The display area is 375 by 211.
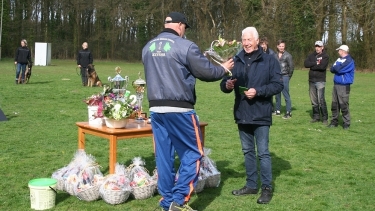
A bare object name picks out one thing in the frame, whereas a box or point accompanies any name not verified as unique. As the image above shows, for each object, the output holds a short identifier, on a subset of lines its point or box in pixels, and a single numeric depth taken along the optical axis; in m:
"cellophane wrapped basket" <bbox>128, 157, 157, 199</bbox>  5.01
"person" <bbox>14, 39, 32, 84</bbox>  18.17
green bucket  4.66
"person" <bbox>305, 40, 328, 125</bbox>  10.20
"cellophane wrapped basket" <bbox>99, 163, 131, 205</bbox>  4.82
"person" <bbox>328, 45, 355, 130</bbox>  9.42
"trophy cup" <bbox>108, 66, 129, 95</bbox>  5.66
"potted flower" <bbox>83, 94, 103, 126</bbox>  5.40
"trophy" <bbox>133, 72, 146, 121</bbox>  5.73
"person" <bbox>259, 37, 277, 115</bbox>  9.95
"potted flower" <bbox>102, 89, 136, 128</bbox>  5.08
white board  34.56
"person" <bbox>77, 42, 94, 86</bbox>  18.91
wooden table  5.02
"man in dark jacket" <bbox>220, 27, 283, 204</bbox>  5.03
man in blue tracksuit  4.24
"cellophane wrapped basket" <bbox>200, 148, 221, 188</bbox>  5.45
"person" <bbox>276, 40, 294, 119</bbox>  11.24
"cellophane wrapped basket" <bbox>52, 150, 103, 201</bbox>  4.93
